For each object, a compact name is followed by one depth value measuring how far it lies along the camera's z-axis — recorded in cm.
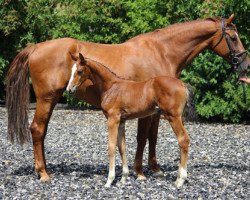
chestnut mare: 876
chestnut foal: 794
